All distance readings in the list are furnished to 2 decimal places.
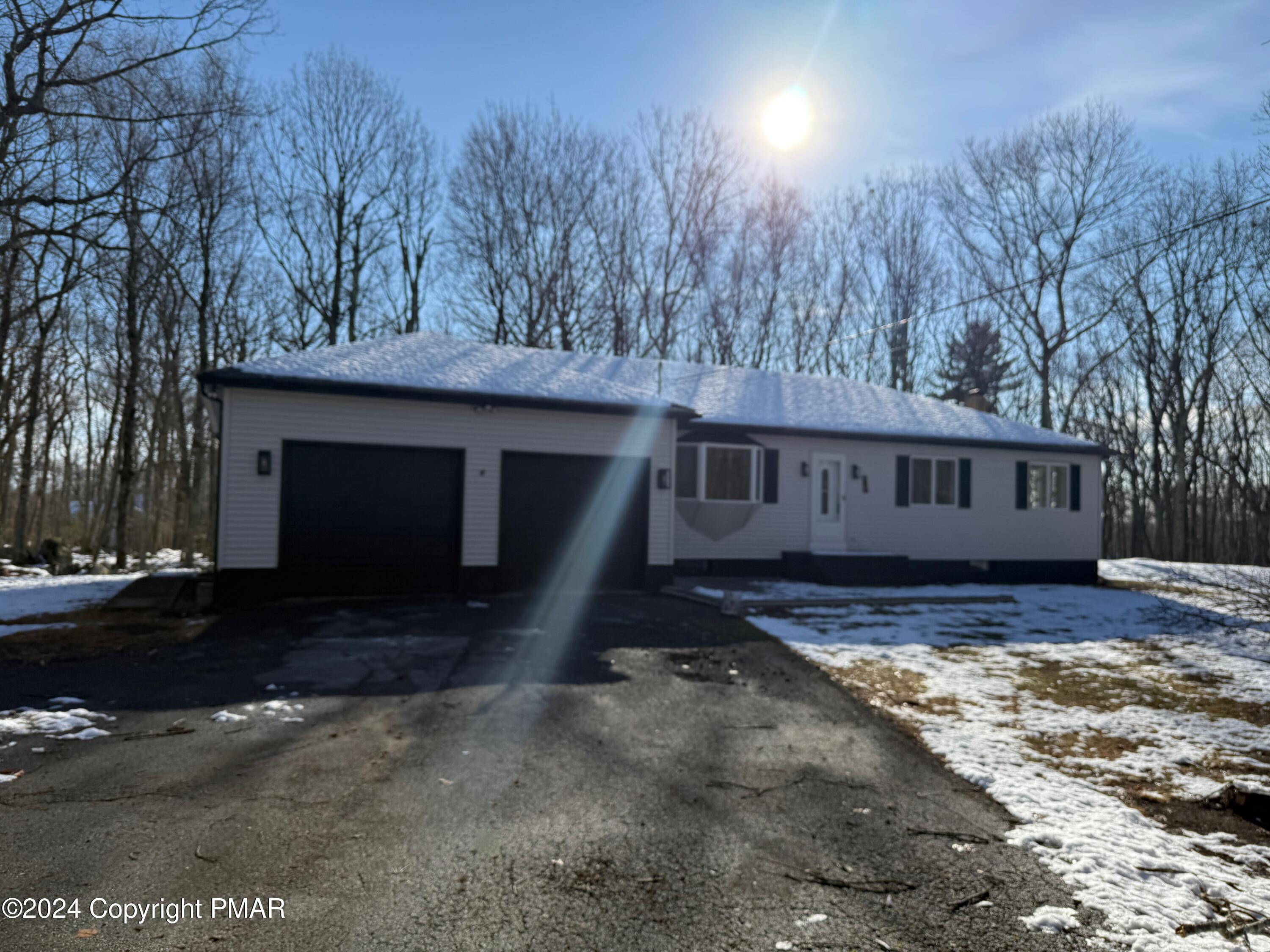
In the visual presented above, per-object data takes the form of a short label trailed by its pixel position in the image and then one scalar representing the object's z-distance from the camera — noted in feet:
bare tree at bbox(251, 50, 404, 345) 75.77
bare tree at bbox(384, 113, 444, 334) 79.66
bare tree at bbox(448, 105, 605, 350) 81.20
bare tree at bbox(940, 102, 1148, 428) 80.59
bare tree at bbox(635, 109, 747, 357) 82.28
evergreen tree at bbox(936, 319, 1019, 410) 95.86
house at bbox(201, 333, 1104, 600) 32.58
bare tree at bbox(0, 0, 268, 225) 33.99
